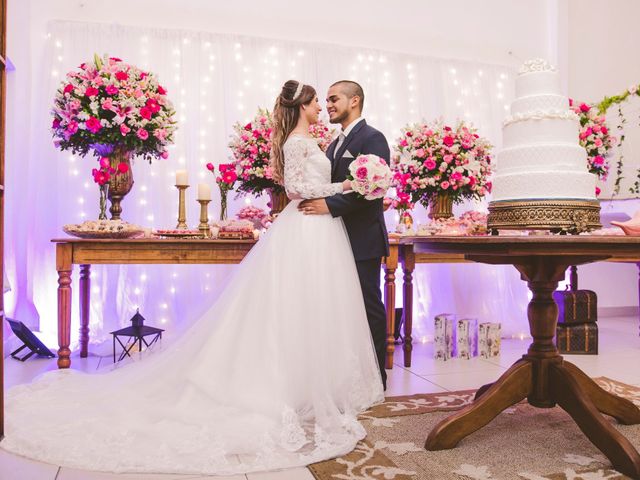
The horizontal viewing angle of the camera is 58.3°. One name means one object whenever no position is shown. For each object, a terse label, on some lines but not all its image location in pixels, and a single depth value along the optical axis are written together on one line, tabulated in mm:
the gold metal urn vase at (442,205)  4617
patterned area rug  2232
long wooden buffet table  3682
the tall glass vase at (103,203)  4023
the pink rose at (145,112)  3881
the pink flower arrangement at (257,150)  4156
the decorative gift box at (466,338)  4637
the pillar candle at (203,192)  4188
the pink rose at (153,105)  3920
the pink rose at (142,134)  3877
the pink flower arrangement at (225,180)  4207
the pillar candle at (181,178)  4234
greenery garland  3932
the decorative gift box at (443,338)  4570
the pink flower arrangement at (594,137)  4762
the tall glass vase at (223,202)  4332
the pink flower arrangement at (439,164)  4477
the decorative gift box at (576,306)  4742
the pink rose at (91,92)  3811
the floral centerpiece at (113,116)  3826
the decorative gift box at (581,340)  4719
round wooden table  2232
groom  3408
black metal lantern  4055
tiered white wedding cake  2779
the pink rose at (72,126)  3824
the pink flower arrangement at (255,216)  4328
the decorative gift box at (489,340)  4703
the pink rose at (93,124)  3779
